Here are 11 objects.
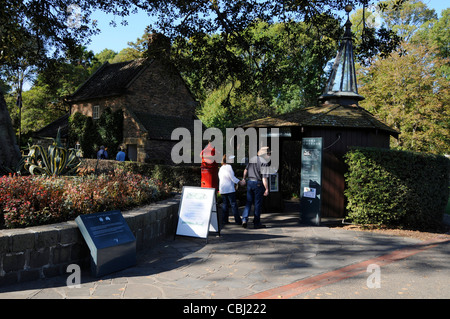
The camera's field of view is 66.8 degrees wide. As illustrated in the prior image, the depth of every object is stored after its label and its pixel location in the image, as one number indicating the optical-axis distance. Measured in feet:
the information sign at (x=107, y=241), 17.06
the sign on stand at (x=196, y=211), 24.20
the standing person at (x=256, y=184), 28.99
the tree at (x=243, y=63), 44.96
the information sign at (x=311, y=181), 31.04
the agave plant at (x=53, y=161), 33.94
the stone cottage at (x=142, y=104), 82.84
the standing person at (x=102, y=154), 64.58
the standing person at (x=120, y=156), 64.08
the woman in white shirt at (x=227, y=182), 28.99
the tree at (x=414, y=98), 85.15
